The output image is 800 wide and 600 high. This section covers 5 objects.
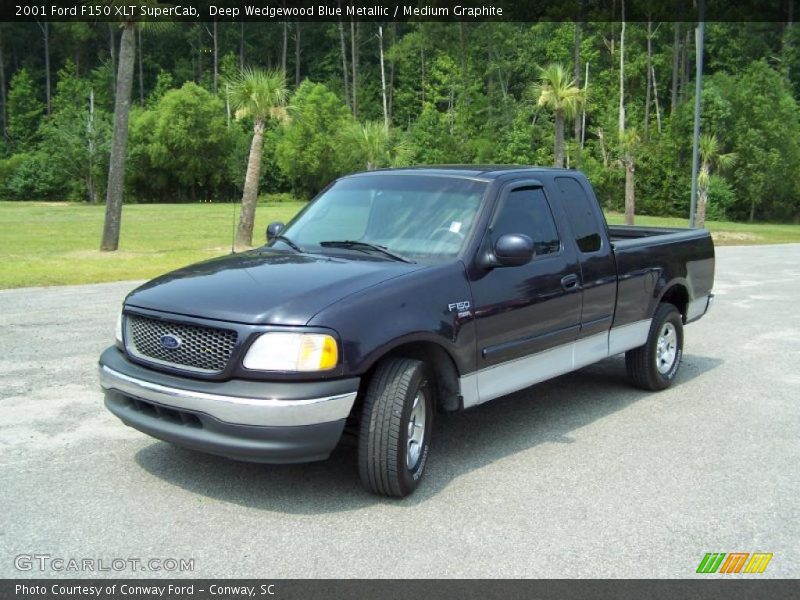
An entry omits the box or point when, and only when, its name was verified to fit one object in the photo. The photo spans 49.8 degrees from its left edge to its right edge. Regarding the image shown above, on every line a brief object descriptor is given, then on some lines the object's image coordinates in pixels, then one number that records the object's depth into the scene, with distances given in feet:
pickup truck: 14.19
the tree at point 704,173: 122.01
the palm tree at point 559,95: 110.93
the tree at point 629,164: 127.03
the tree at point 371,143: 117.08
